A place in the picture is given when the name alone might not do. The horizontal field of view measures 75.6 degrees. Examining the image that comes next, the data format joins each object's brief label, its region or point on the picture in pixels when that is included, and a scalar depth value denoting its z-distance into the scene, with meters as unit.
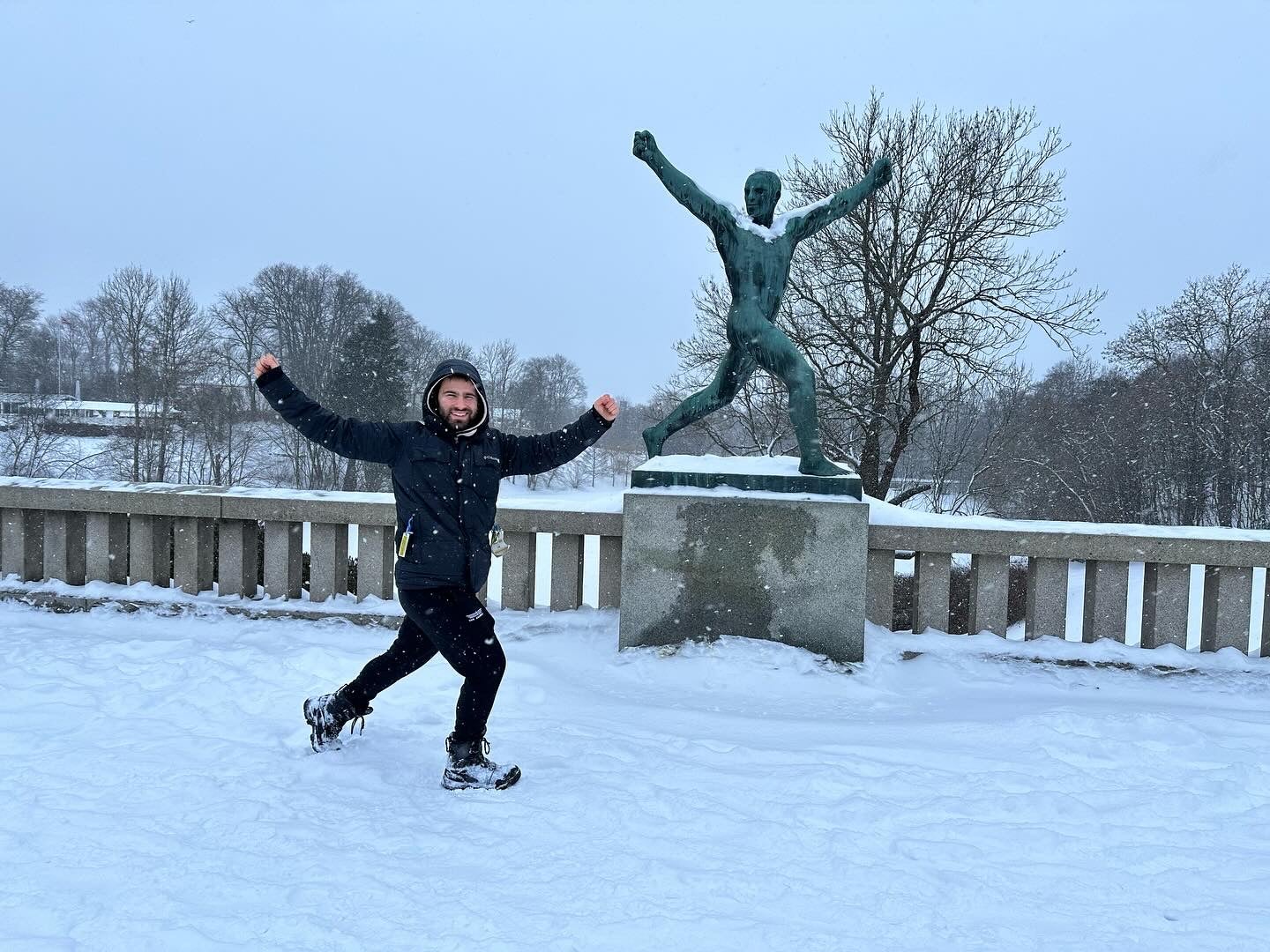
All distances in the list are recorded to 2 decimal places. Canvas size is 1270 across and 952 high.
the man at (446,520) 3.02
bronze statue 5.09
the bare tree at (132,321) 38.50
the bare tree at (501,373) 64.74
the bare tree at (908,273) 19.27
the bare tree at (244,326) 46.81
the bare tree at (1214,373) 30.59
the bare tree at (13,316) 48.12
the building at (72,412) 38.12
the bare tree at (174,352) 36.31
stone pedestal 4.81
